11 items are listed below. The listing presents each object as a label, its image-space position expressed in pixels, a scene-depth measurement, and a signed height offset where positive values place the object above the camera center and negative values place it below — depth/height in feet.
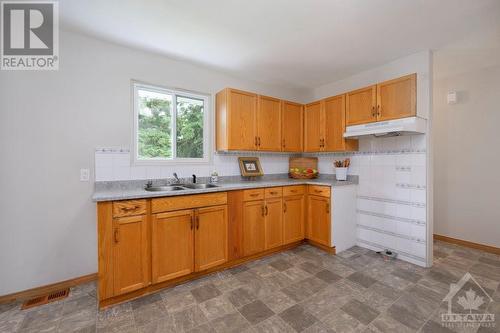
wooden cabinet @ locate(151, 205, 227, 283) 6.80 -2.47
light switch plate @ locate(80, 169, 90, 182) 7.31 -0.27
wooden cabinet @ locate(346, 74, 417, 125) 8.43 +2.65
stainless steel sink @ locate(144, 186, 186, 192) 8.02 -0.80
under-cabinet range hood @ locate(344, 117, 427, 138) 7.81 +1.44
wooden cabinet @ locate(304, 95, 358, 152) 10.32 +1.99
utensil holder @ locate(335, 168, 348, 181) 10.89 -0.33
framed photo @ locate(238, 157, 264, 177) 10.84 -0.03
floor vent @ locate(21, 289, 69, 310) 6.26 -3.87
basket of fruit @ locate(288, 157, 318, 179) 12.07 -0.04
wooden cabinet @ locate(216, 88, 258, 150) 9.51 +2.07
